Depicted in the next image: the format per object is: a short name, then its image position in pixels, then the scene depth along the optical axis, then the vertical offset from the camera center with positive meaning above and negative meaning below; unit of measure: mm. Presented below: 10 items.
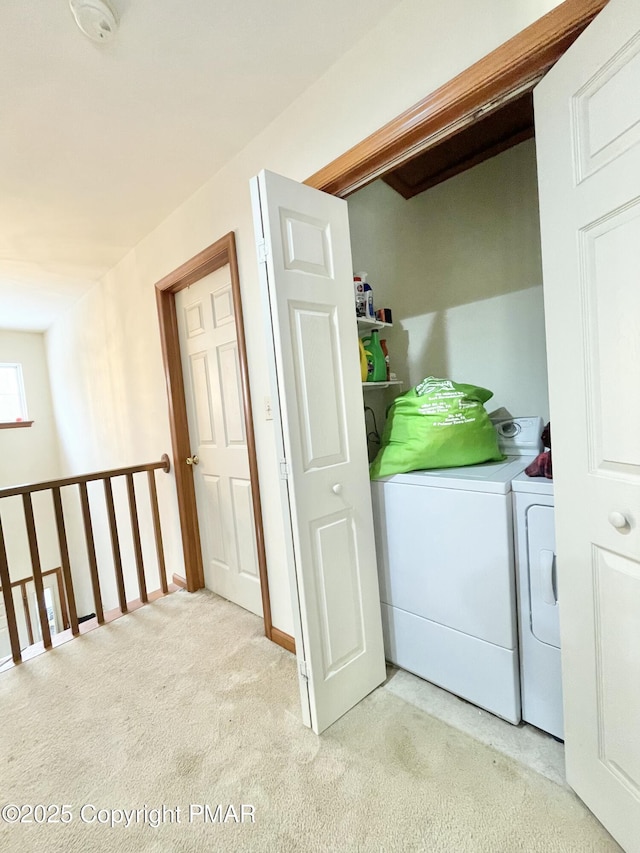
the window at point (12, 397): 4383 +375
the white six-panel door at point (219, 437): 2232 -169
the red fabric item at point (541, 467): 1272 -293
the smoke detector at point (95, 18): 1045 +1159
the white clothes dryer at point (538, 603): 1232 -742
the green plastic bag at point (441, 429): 1507 -156
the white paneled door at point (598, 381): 815 -11
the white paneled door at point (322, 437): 1255 -132
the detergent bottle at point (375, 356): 1820 +195
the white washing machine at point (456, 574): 1326 -713
